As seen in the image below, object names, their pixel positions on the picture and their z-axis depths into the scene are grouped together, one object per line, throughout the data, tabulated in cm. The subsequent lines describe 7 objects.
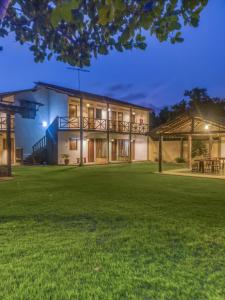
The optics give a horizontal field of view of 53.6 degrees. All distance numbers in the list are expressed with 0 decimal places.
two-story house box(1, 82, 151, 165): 1763
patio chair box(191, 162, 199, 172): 1295
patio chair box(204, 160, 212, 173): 1280
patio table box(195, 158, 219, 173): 1256
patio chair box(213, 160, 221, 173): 1256
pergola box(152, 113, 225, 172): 1246
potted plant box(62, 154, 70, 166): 1716
